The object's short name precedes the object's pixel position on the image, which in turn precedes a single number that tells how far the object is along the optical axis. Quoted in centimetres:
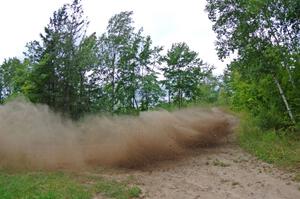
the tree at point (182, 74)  4716
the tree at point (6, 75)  5491
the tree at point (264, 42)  1694
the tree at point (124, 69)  3659
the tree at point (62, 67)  2912
